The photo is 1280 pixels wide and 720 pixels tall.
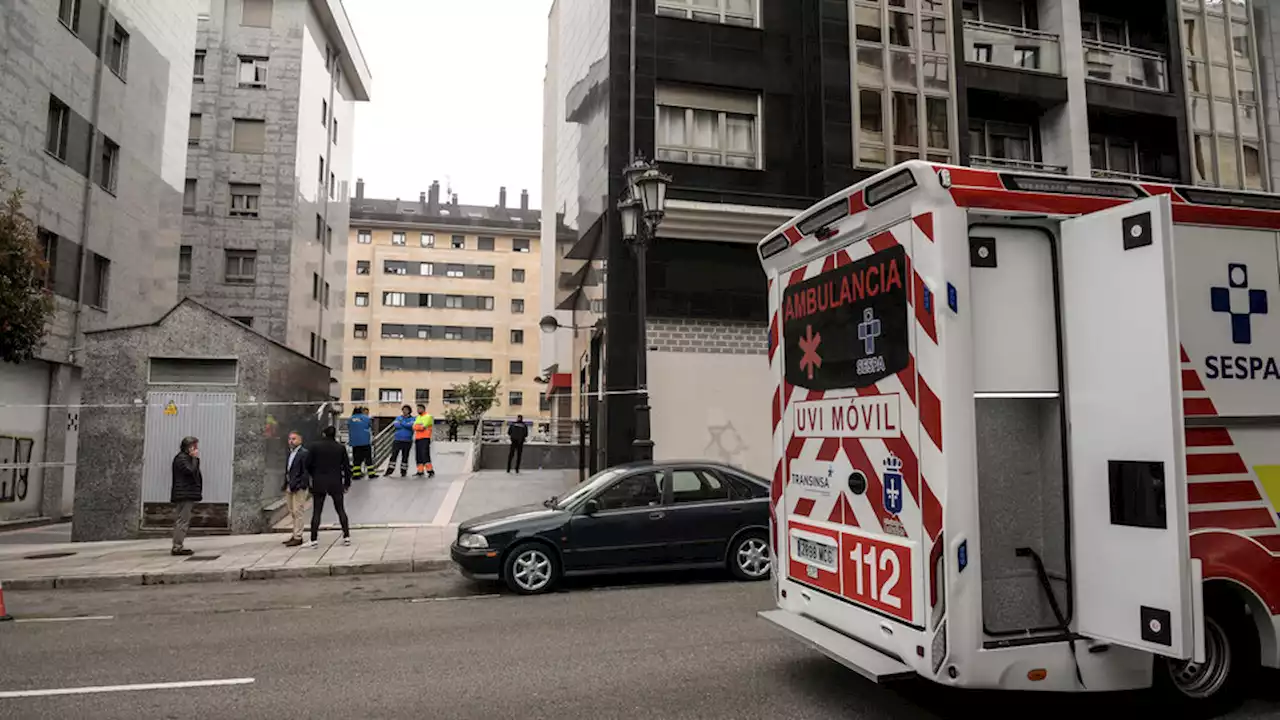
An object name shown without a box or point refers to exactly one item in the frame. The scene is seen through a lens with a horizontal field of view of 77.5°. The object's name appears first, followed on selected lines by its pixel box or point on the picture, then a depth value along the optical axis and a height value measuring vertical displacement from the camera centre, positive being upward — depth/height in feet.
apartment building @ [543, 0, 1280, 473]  52.75 +23.96
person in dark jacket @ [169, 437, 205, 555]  37.91 -2.66
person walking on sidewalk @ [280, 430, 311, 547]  38.88 -2.41
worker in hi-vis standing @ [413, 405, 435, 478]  65.62 -0.61
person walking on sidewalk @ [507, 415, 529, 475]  70.18 -0.14
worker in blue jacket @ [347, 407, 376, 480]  60.29 -0.45
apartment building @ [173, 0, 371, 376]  104.42 +35.35
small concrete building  43.70 +0.62
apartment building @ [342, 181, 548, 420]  213.46 +34.27
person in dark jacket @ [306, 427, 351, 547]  38.09 -1.72
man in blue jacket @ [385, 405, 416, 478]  65.36 -0.04
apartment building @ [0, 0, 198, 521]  58.08 +21.34
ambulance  12.28 +0.08
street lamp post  38.91 +10.79
